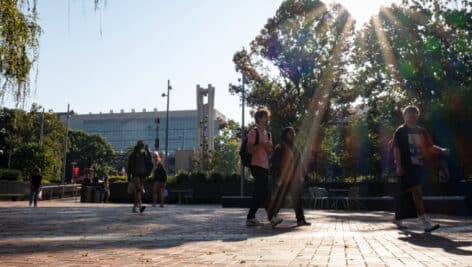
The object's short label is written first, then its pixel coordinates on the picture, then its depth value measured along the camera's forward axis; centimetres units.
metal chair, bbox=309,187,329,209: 1997
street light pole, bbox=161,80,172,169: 4275
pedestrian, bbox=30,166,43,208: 2087
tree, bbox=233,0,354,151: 2662
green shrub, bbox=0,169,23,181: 2995
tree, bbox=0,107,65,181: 4231
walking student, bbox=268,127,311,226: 762
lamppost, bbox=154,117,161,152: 3155
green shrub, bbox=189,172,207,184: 2872
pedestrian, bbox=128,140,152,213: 1148
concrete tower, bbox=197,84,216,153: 5347
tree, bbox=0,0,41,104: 753
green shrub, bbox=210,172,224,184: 2850
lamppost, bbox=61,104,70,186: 5308
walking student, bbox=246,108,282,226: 732
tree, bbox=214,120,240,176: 6733
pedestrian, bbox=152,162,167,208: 1565
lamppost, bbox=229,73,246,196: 2916
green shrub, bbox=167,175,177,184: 2972
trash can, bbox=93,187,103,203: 2795
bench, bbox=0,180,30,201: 2861
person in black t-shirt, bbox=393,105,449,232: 668
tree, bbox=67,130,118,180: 8769
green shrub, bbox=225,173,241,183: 2836
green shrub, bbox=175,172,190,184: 2938
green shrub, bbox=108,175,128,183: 3355
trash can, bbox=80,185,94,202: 2780
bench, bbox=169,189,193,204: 2772
